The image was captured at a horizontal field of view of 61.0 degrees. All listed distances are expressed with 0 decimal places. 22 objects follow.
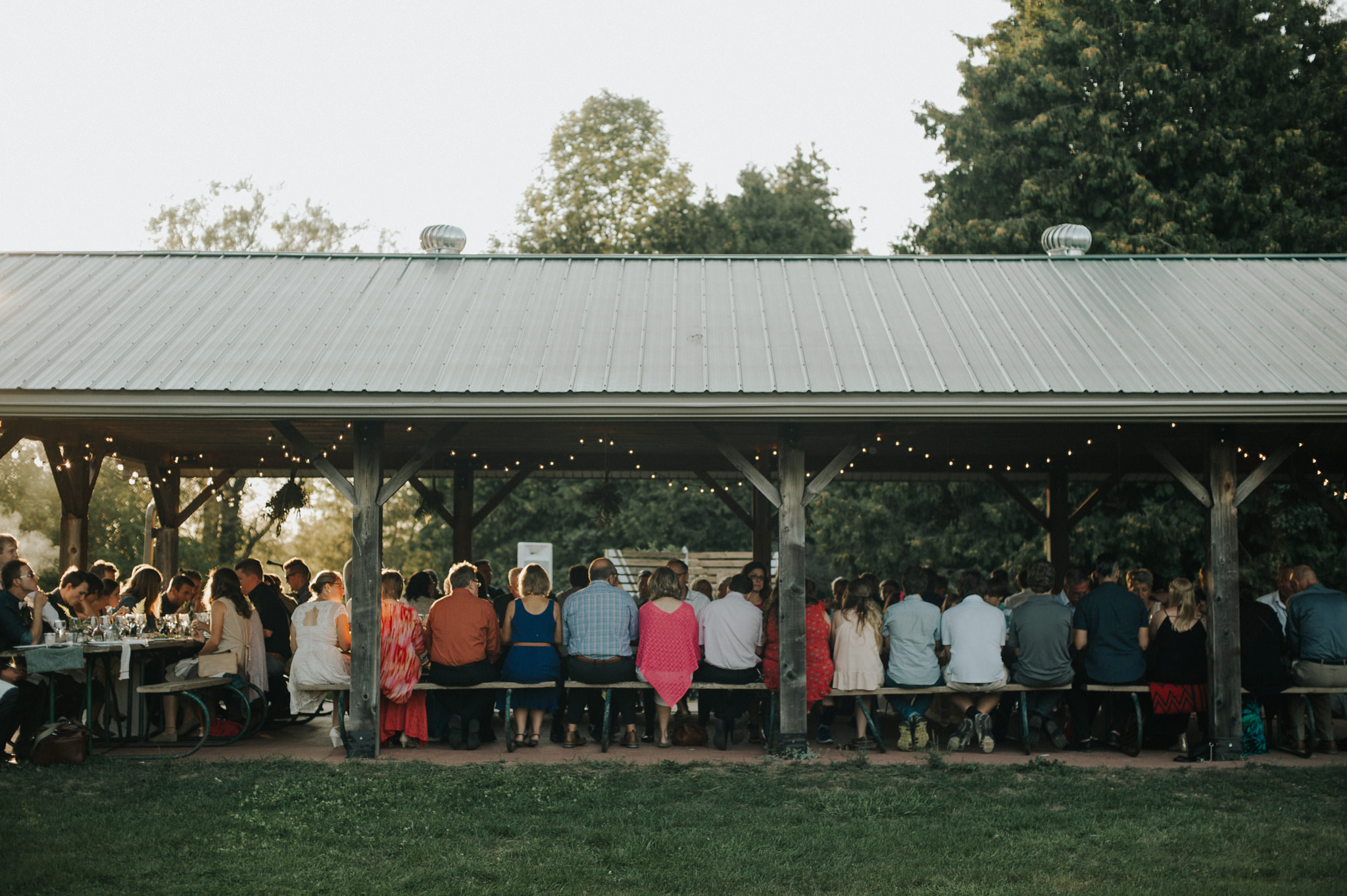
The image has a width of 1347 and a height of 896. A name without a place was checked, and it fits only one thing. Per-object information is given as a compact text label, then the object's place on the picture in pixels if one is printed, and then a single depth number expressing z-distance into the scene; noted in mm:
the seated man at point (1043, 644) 8742
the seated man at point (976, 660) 8734
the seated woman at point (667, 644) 8711
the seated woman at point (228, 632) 8906
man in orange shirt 8773
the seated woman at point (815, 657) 8852
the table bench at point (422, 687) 8688
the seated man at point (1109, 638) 8742
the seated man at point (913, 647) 8883
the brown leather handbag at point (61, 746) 7832
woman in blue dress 8906
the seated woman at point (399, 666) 8641
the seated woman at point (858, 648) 8883
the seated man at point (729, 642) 8906
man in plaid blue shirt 8781
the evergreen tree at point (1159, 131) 19125
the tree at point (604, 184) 31109
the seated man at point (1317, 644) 8727
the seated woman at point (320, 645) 8758
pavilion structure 7922
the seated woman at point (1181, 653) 8758
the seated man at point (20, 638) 7926
